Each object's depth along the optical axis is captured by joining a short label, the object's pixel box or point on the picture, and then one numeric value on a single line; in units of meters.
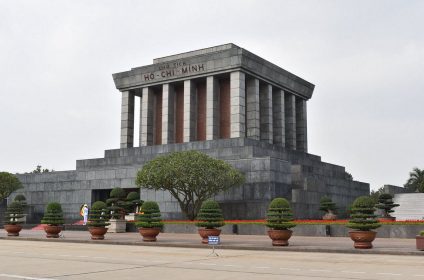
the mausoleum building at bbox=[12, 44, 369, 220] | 46.66
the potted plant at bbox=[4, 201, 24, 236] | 37.81
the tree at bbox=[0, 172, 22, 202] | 55.81
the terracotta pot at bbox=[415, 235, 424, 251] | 21.14
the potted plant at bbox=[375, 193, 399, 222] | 44.56
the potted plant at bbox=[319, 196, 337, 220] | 43.50
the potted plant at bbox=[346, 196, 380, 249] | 23.15
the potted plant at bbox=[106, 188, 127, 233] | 41.56
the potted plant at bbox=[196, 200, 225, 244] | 28.16
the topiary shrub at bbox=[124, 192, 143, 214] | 42.72
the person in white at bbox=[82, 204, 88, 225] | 46.44
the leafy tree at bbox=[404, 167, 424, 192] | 93.49
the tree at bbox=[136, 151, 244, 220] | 40.34
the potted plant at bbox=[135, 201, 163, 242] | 29.64
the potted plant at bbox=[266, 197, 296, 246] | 25.39
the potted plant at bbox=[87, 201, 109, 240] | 32.09
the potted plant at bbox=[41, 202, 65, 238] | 34.34
